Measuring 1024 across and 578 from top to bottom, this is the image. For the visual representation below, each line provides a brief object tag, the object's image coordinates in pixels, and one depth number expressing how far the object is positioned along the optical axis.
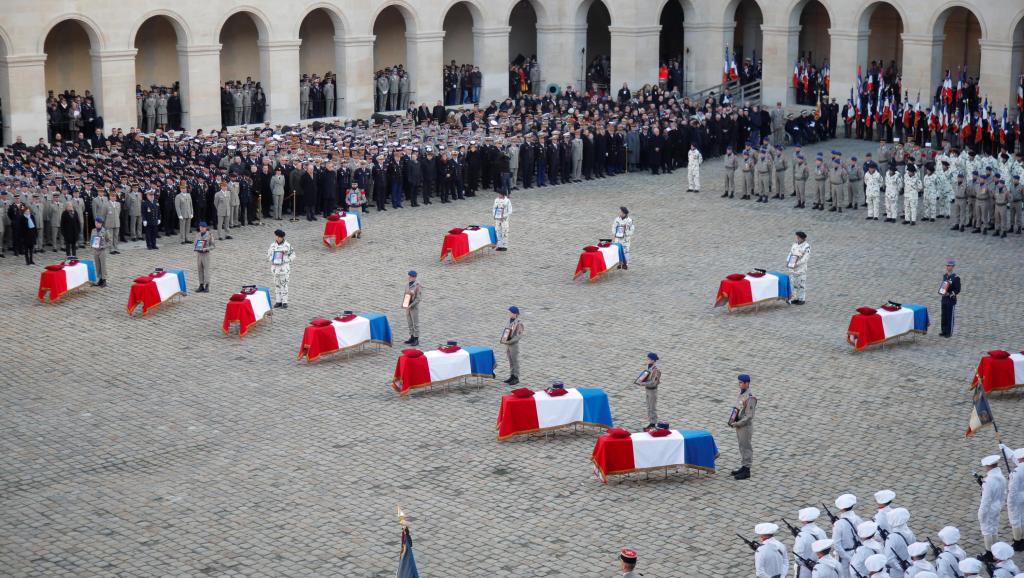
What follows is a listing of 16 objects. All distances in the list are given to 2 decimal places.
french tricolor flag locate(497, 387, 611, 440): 18.84
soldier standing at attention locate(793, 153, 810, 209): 34.56
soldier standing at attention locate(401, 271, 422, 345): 22.95
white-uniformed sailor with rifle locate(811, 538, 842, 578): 13.31
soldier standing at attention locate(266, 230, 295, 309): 25.17
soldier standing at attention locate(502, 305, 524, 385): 20.77
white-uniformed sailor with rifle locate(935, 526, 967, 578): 13.15
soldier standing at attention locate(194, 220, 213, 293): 26.12
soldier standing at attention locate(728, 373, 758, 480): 17.30
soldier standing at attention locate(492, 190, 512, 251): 29.36
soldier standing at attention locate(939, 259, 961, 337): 23.06
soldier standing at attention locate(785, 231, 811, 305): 25.09
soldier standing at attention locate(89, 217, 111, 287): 26.67
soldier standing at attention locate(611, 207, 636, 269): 28.23
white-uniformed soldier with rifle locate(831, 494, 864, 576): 14.03
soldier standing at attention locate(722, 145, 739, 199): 36.44
